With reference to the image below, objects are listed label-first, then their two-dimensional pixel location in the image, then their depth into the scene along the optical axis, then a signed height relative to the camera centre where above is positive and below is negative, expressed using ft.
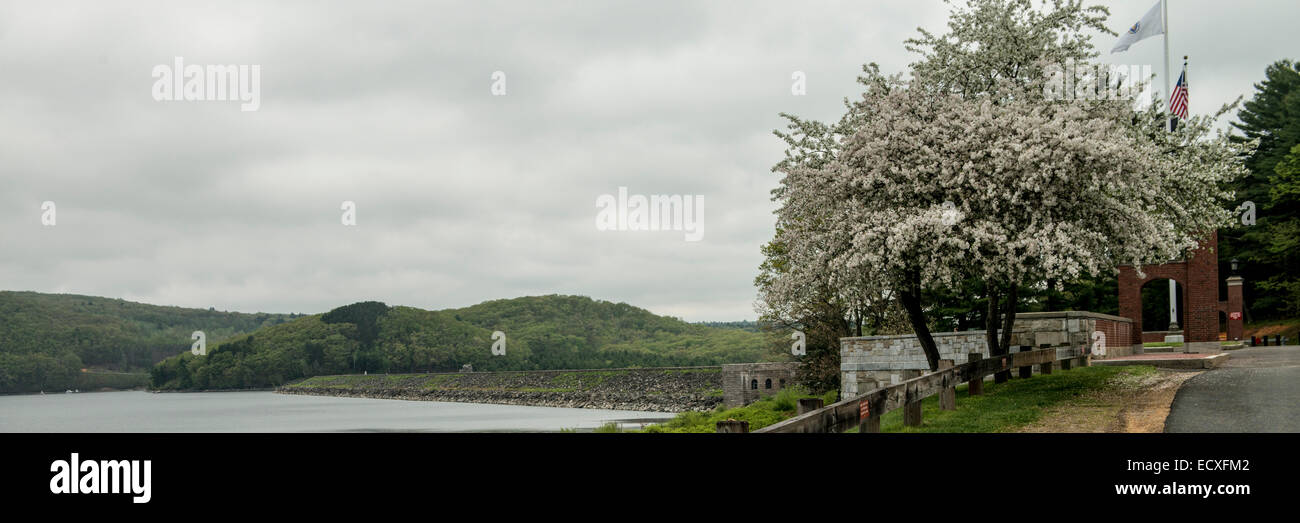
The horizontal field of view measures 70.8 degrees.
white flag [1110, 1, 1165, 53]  120.78 +34.29
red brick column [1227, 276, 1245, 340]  157.35 -3.88
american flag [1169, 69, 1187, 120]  115.44 +23.56
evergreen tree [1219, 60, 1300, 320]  206.18 +19.75
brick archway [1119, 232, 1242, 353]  132.77 -0.42
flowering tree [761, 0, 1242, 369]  63.72 +7.82
